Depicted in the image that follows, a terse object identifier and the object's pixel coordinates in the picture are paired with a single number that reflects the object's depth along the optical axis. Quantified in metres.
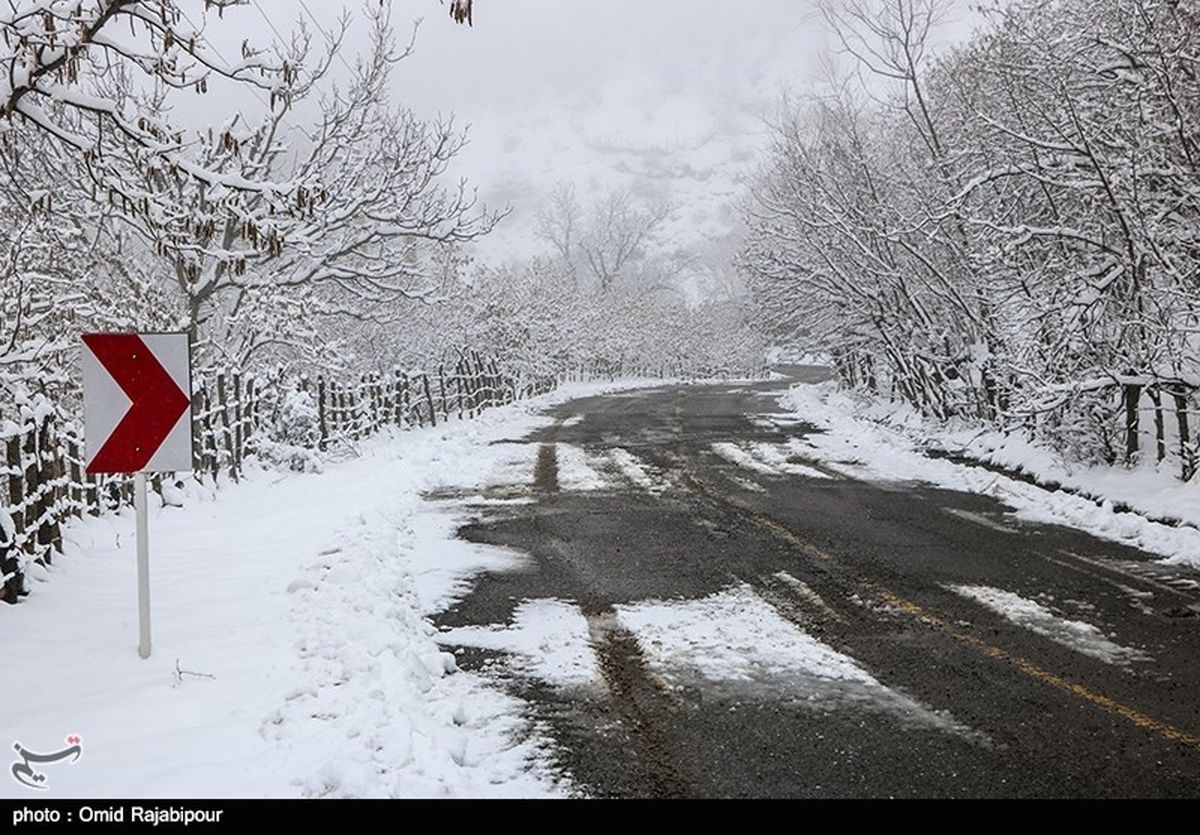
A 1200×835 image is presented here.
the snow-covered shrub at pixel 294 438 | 14.57
